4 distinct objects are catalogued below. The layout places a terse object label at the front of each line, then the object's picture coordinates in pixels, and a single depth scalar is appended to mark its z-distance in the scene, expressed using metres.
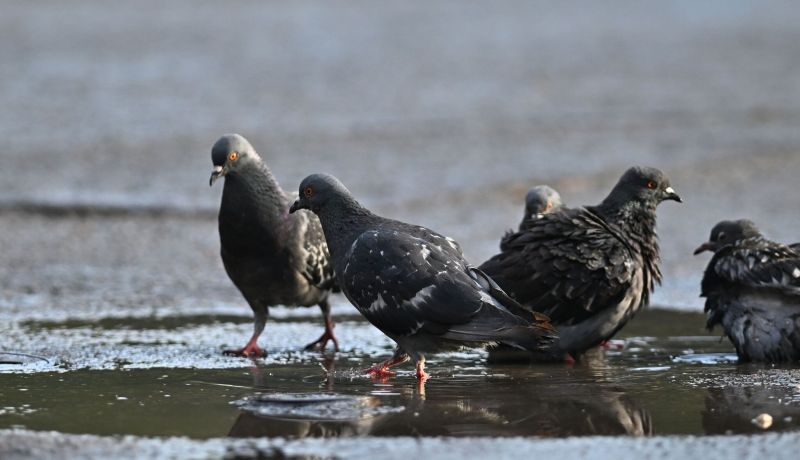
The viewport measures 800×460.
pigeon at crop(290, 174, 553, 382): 12.45
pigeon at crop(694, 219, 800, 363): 13.73
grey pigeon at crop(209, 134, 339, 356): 15.27
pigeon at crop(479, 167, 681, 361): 14.16
